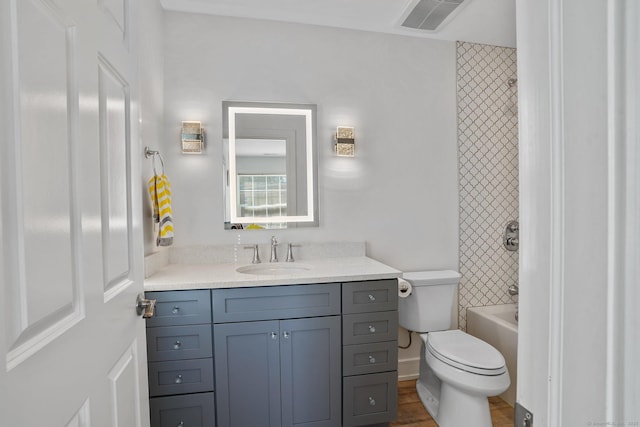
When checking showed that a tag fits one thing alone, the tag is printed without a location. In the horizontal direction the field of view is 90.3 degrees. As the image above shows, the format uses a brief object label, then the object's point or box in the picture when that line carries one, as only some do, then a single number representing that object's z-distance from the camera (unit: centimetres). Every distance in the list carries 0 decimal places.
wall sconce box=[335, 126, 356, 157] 220
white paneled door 46
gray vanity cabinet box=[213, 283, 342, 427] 159
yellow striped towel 175
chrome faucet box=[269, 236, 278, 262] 209
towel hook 168
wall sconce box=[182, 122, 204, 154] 200
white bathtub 211
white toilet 165
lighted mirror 211
